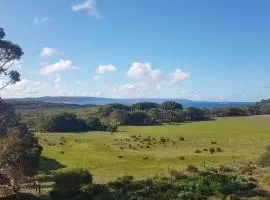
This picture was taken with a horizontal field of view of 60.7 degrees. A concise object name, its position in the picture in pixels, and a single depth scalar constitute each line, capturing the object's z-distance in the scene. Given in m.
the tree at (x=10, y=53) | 22.11
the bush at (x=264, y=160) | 26.30
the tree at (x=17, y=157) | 17.84
